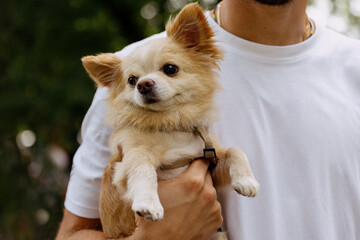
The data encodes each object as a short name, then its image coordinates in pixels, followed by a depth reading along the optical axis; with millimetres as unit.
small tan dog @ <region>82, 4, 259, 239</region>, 739
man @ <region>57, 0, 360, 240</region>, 742
